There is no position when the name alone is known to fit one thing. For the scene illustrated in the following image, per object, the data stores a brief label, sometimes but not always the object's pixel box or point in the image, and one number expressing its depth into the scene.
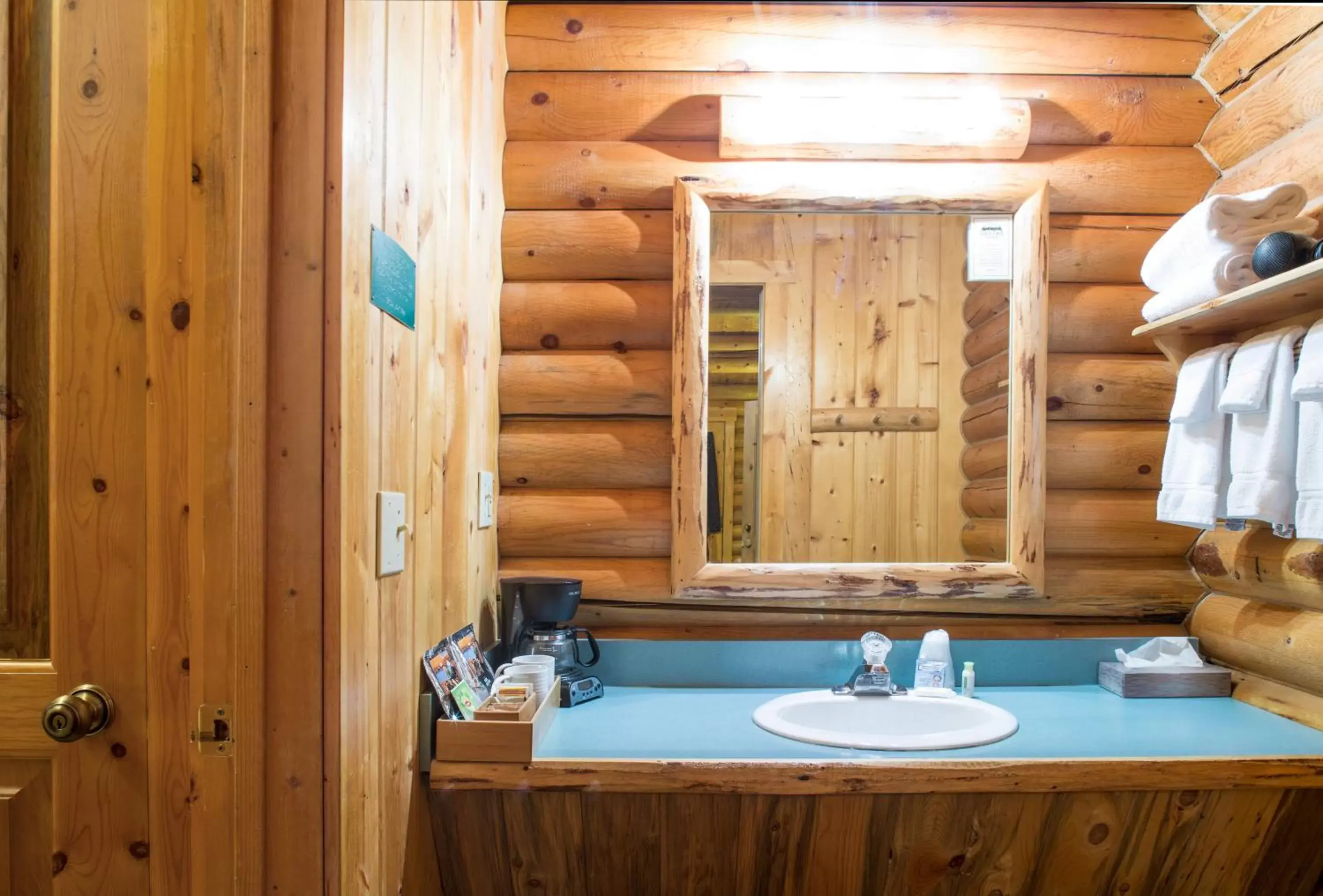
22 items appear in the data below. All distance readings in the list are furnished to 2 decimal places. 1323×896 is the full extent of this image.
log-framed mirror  1.86
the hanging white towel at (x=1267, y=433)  1.45
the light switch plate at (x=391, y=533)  1.12
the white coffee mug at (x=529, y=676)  1.50
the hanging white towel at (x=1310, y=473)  1.36
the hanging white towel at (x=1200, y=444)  1.59
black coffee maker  1.68
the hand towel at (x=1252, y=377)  1.47
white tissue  1.78
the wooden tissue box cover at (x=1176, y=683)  1.73
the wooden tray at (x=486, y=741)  1.32
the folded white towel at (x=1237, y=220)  1.51
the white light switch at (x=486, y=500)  1.73
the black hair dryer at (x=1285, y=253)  1.43
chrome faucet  1.70
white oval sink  1.62
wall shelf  1.37
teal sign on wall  1.11
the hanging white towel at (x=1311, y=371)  1.35
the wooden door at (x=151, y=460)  0.95
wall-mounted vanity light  1.84
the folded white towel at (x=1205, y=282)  1.52
